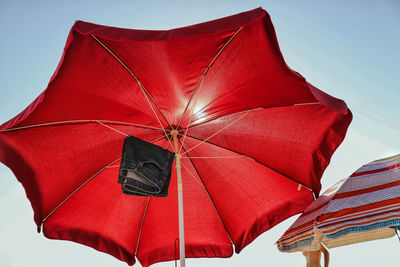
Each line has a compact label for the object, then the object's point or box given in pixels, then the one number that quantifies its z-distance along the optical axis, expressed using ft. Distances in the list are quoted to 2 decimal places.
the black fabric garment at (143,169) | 8.95
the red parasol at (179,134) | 8.80
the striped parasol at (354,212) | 9.24
